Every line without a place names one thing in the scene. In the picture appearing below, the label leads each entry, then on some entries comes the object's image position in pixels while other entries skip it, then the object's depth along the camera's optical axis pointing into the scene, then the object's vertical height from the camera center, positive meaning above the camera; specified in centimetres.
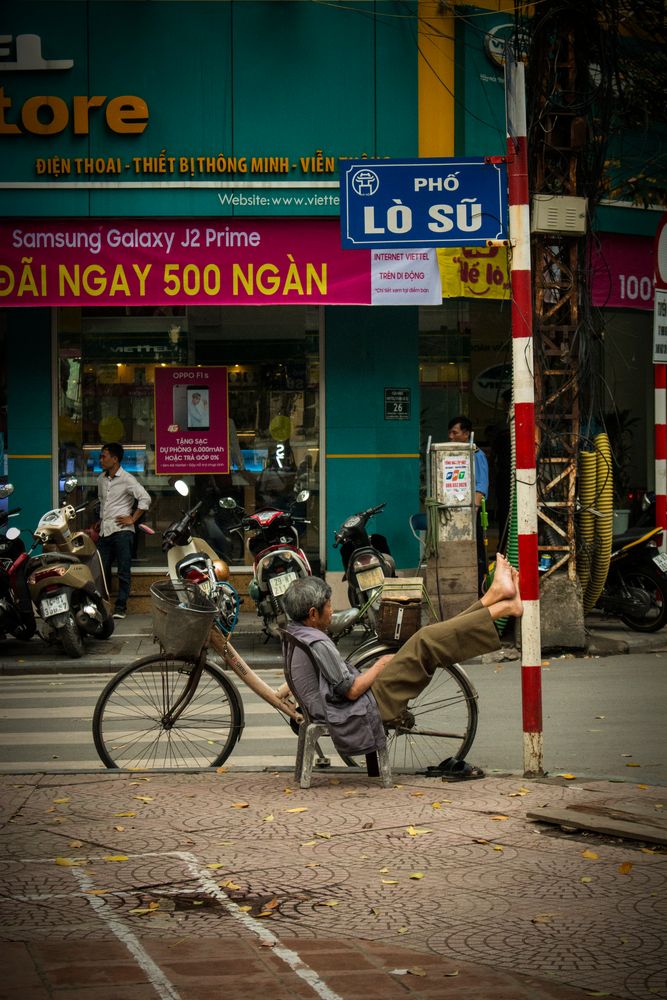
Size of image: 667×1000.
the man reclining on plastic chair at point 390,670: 652 -114
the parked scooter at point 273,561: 1199 -105
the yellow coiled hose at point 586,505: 1192 -54
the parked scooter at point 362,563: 1227 -110
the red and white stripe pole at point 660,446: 1316 +1
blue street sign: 778 +154
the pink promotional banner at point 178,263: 1380 +202
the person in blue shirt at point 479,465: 1373 -18
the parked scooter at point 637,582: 1253 -135
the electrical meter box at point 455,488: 1274 -40
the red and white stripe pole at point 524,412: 683 +19
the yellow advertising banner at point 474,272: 1397 +194
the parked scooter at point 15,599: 1195 -138
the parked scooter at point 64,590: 1188 -130
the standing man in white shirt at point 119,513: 1382 -68
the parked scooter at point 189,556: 1170 -102
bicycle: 698 -143
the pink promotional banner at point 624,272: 1512 +209
